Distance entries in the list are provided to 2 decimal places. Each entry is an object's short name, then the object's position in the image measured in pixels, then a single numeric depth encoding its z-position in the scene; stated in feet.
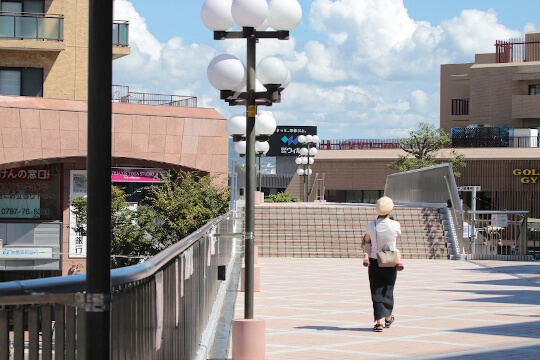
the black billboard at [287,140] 338.13
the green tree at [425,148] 178.91
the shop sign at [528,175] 178.81
